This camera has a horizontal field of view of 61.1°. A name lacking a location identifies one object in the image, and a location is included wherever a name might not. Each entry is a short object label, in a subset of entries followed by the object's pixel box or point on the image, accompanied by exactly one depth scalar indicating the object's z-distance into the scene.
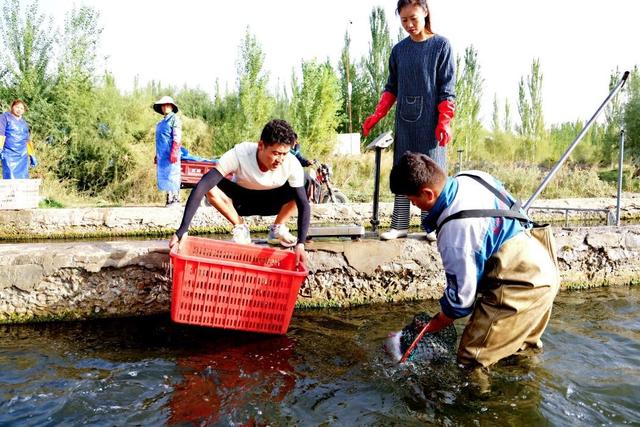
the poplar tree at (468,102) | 18.23
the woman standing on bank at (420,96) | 4.33
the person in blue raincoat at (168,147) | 8.22
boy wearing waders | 2.65
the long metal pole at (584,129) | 3.76
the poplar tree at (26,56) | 12.80
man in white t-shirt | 3.55
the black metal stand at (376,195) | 4.74
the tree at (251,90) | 13.93
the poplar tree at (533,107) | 19.42
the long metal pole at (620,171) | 5.92
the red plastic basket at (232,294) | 3.18
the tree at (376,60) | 20.16
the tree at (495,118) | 21.16
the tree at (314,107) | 15.37
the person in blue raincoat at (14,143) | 9.09
